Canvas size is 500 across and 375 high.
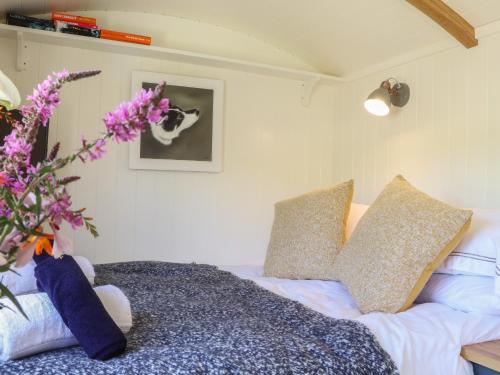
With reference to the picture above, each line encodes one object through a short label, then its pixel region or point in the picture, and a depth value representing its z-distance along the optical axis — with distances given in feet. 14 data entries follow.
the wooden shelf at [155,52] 7.74
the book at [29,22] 7.56
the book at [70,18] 7.80
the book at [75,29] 7.80
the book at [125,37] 8.11
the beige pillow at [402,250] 4.56
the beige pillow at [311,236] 6.27
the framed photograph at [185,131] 8.77
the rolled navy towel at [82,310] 2.91
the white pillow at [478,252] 4.62
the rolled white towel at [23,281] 3.57
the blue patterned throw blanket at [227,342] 2.83
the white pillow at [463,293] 4.49
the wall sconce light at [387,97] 7.82
